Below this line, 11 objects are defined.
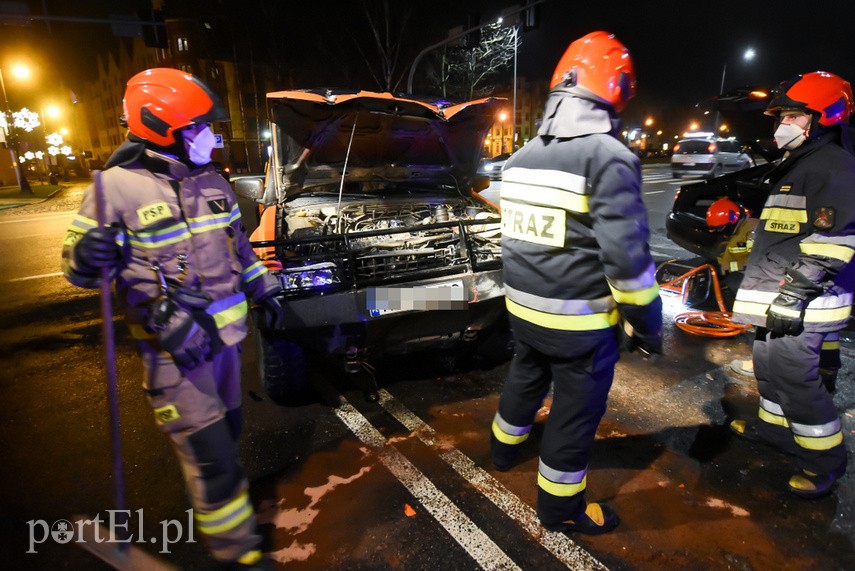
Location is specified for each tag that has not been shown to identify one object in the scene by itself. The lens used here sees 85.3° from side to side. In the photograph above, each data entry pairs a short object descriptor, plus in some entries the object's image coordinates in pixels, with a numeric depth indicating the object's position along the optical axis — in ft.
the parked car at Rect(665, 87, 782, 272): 12.47
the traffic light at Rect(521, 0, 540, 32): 35.32
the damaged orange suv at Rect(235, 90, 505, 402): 9.62
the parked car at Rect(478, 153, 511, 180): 63.52
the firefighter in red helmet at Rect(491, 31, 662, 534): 5.75
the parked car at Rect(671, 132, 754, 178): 52.95
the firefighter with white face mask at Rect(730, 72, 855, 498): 7.50
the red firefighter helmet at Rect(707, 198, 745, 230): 13.51
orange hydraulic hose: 14.57
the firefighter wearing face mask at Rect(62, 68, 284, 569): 5.88
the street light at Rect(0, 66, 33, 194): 68.18
